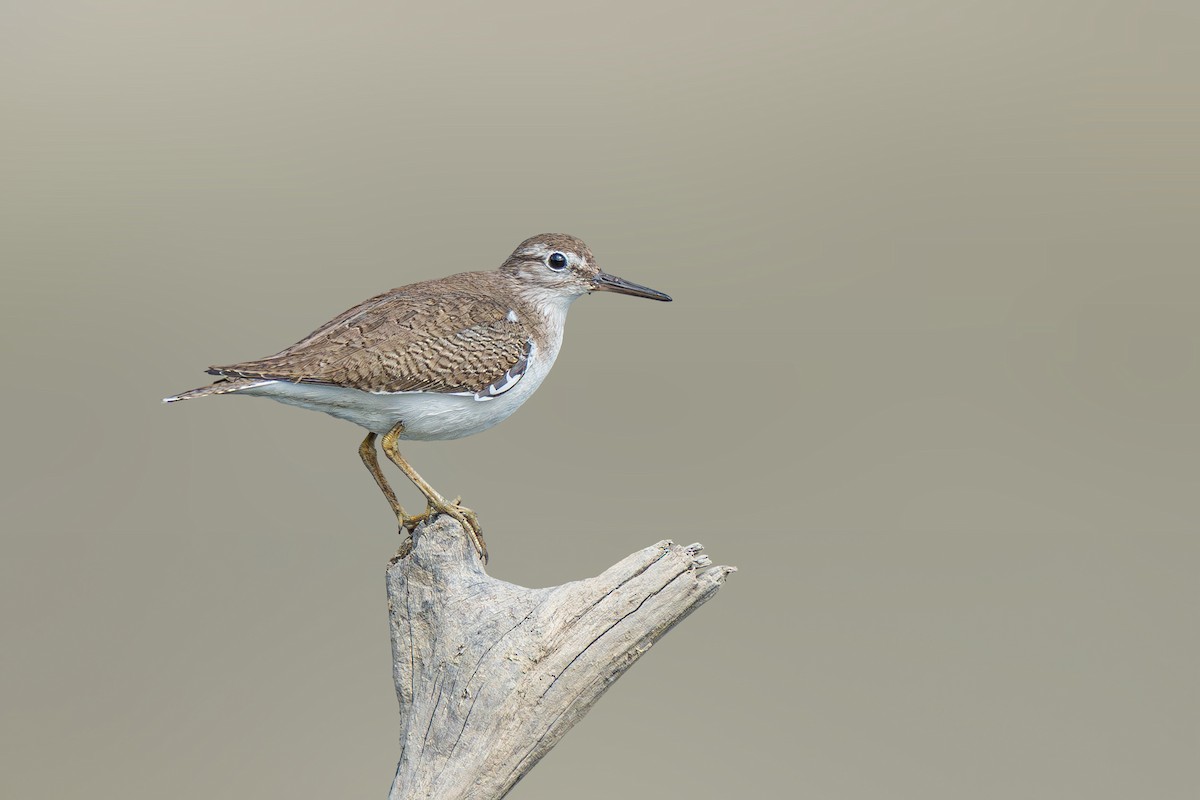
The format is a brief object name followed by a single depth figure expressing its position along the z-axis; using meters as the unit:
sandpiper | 14.59
